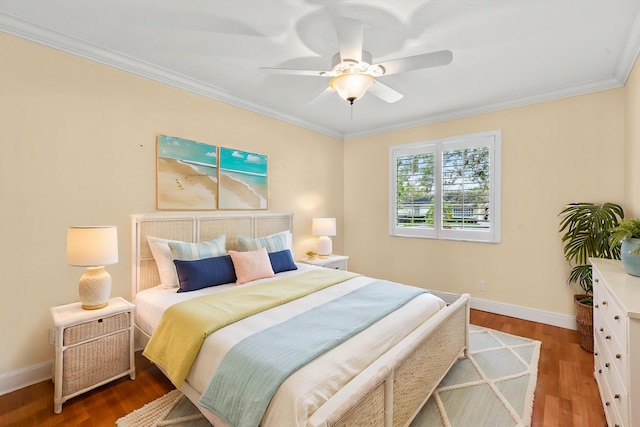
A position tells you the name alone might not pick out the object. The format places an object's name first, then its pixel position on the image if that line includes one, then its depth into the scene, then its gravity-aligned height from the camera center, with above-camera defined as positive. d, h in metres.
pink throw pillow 2.81 -0.54
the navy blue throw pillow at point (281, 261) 3.18 -0.56
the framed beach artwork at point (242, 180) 3.38 +0.36
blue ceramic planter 1.87 -0.29
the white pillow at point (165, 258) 2.67 -0.44
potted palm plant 2.69 -0.30
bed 1.25 -0.76
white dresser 1.34 -0.70
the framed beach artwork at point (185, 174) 2.90 +0.37
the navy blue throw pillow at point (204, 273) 2.53 -0.56
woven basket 2.72 -1.06
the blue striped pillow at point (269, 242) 3.23 -0.37
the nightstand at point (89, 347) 1.96 -0.98
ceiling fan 1.82 +0.98
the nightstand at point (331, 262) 3.97 -0.70
